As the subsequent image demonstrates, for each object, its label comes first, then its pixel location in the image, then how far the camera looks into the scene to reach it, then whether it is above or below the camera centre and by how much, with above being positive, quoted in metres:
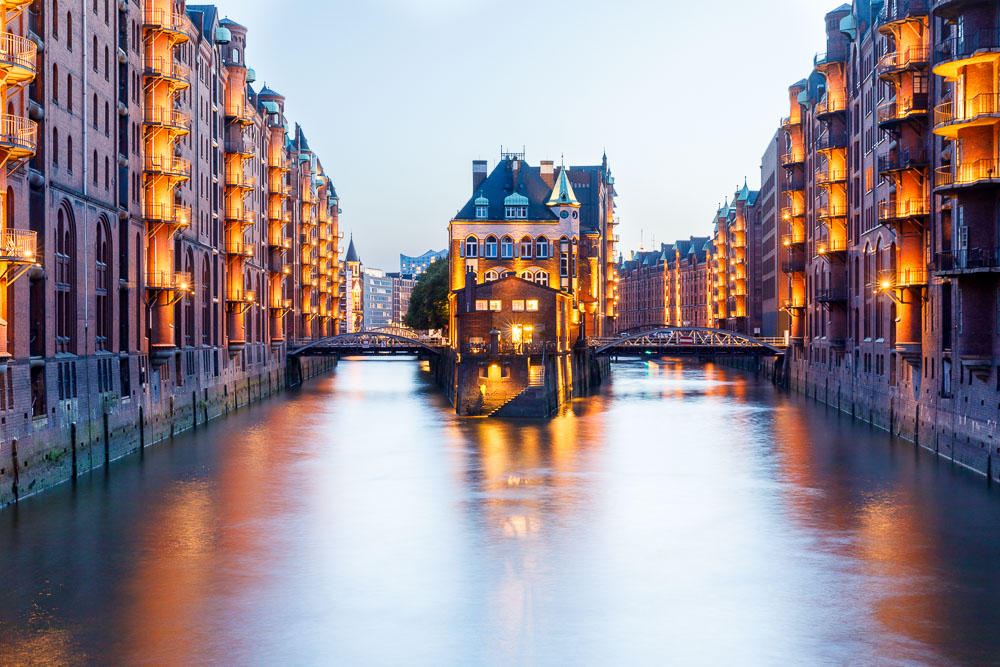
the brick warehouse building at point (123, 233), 38.03 +5.13
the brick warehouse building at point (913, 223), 41.59 +5.17
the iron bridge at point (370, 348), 106.19 -0.91
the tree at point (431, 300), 126.94 +4.34
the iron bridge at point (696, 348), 105.50 -1.31
